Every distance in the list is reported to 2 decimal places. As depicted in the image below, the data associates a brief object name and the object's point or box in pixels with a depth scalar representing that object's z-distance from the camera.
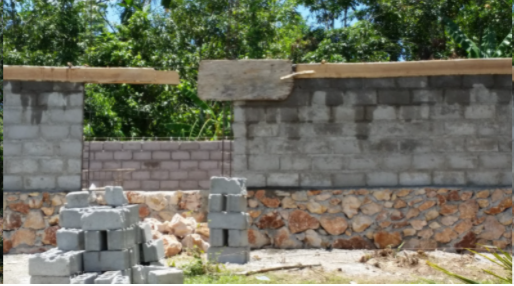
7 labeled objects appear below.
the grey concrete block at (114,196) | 6.94
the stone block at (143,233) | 6.85
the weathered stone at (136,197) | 9.20
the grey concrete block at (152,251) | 6.85
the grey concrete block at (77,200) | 7.13
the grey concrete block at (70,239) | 6.48
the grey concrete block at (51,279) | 6.10
